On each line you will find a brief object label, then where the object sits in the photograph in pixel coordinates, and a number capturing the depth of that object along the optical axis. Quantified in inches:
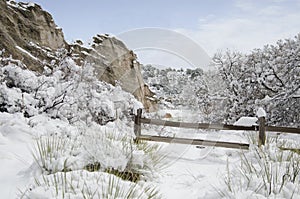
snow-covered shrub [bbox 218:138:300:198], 121.9
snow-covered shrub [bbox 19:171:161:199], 103.9
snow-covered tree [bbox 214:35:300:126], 439.8
